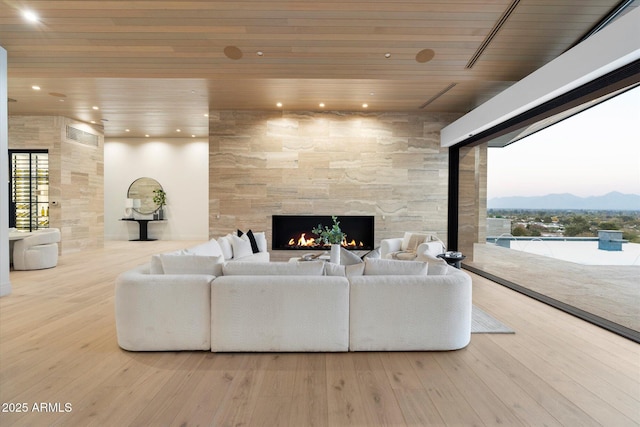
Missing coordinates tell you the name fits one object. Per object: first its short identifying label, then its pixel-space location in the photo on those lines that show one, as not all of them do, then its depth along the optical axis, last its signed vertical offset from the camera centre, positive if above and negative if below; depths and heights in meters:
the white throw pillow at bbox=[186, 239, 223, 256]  4.12 -0.49
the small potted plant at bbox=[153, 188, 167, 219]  10.65 +0.35
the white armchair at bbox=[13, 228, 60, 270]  6.06 -0.78
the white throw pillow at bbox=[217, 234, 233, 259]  5.07 -0.55
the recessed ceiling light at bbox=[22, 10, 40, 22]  3.92 +2.27
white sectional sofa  2.80 -0.85
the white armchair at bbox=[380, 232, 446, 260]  5.64 -0.59
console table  10.54 -0.56
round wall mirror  10.77 +0.57
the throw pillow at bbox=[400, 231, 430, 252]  6.00 -0.51
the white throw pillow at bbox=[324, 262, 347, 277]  3.00 -0.52
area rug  3.33 -1.16
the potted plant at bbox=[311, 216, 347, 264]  5.03 -0.44
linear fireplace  7.20 -0.41
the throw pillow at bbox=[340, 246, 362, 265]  3.19 -0.44
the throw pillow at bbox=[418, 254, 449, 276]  3.02 -0.51
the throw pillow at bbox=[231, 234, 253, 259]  5.36 -0.59
